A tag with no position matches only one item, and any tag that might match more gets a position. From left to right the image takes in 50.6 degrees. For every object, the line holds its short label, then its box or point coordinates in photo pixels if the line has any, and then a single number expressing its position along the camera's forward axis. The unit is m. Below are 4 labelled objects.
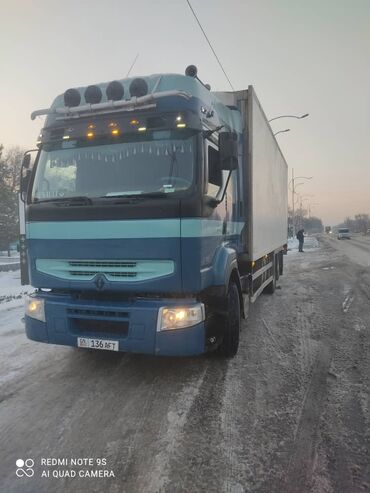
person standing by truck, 30.48
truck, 4.08
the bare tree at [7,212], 46.16
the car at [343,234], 71.06
